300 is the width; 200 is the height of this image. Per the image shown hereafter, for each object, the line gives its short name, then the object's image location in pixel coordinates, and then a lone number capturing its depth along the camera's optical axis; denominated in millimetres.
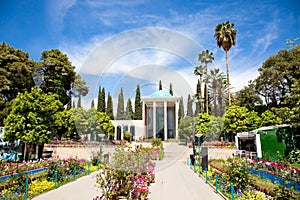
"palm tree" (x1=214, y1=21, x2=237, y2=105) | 27266
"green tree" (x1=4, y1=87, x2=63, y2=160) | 13555
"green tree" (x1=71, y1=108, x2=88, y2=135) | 23131
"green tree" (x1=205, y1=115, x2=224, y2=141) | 27875
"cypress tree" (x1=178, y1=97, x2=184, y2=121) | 35269
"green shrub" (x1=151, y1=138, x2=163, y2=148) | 23705
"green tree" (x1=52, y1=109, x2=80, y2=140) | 24447
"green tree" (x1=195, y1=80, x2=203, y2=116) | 35544
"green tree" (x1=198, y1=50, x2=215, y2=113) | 33353
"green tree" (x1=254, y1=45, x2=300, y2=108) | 23125
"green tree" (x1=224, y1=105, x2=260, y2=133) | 24156
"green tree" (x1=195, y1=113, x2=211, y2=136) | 27531
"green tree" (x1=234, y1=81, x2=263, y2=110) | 27688
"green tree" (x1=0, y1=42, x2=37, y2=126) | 22500
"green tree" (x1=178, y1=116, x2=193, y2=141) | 31484
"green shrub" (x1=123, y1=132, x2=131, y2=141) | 30797
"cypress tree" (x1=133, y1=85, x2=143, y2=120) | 35231
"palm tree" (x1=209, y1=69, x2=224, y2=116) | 35947
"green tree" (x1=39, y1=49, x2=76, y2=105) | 27016
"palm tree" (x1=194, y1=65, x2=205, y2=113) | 35234
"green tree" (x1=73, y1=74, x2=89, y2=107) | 28641
